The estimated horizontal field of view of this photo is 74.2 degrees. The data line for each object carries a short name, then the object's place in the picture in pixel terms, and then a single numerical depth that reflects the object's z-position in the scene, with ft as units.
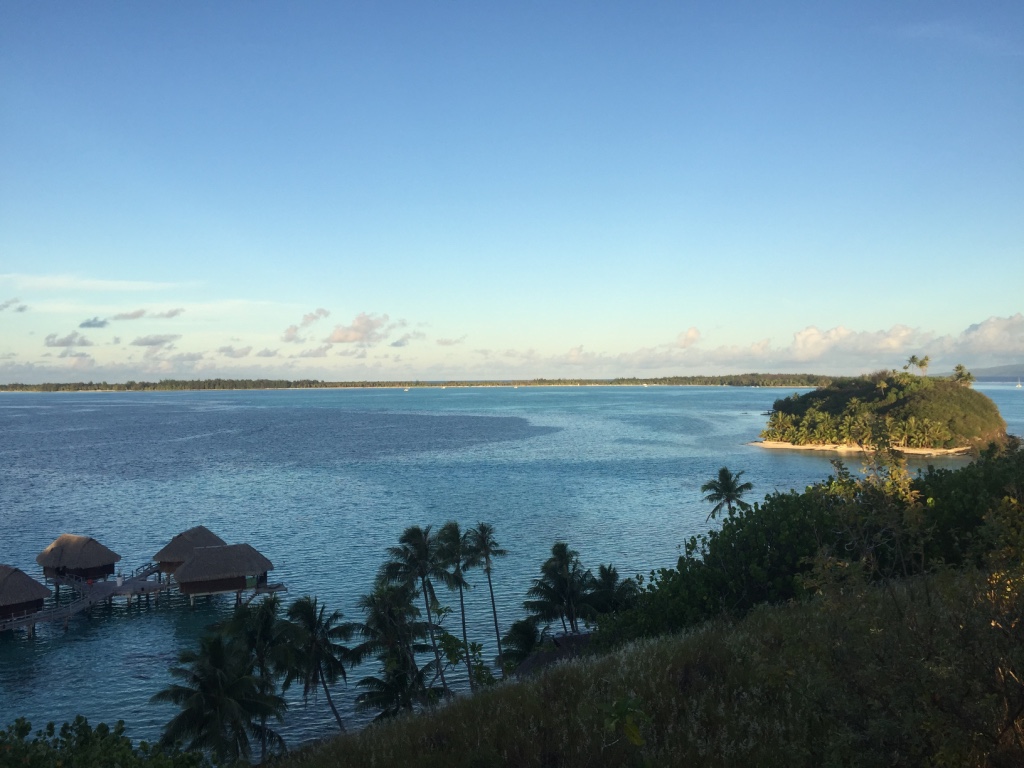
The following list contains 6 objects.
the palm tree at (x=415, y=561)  126.00
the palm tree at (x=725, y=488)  190.49
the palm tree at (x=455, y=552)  127.24
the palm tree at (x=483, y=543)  131.64
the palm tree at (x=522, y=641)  110.32
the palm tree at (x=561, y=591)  119.67
